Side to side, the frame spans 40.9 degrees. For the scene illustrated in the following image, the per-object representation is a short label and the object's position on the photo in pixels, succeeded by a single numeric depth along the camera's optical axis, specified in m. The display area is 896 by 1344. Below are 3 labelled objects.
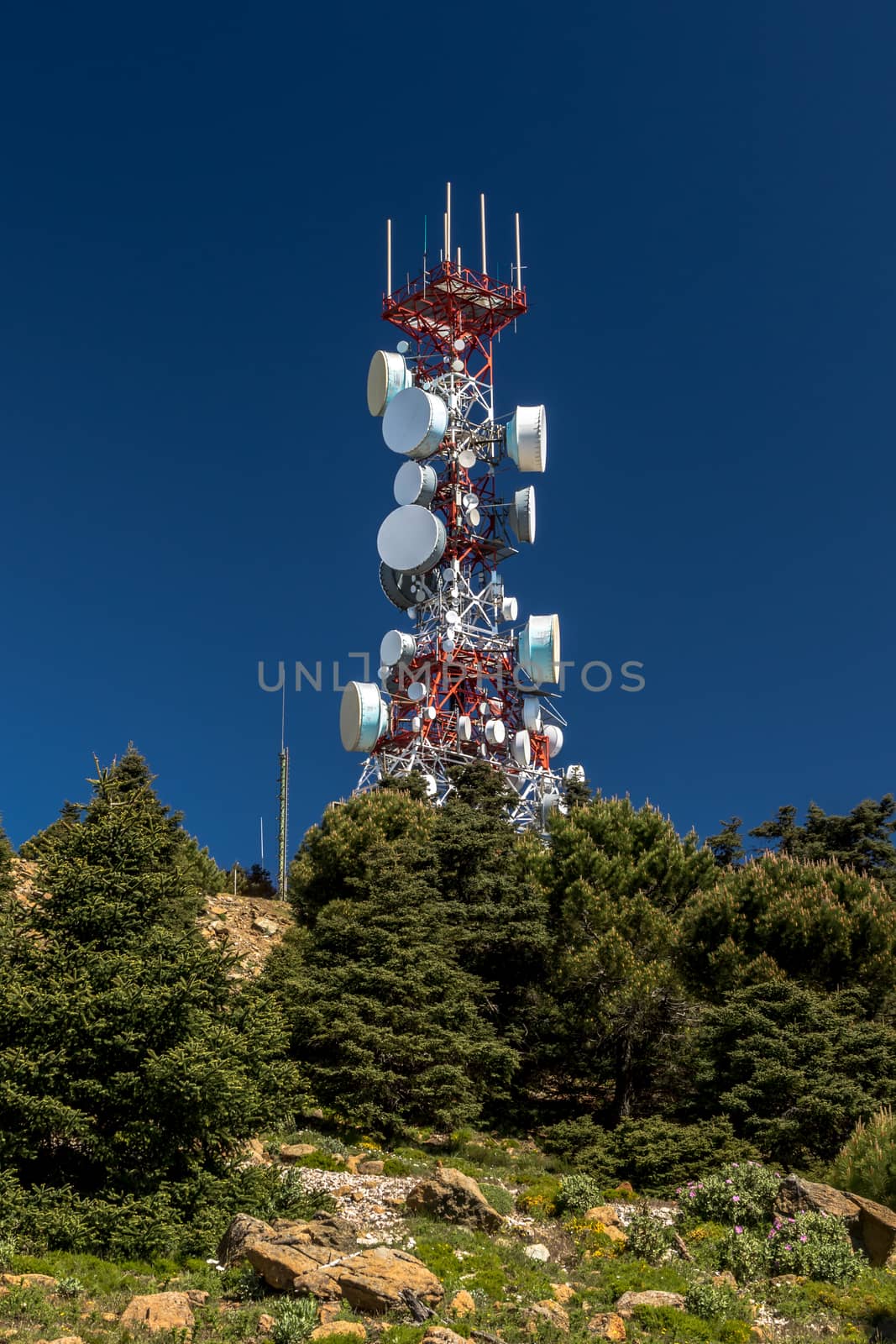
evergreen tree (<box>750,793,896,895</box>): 40.12
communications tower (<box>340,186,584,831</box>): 40.28
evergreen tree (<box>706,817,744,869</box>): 41.09
